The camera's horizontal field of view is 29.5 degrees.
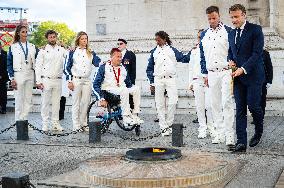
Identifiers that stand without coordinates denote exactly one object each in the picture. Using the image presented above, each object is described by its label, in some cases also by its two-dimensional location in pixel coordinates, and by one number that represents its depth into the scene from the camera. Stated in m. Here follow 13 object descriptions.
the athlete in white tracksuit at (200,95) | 10.14
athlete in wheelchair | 10.88
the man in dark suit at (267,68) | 11.95
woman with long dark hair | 11.73
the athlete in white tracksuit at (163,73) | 10.71
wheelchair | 10.93
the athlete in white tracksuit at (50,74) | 11.63
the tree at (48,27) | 93.19
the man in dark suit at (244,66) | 8.12
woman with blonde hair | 11.58
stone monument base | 5.54
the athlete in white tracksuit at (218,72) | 8.66
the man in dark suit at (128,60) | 12.95
